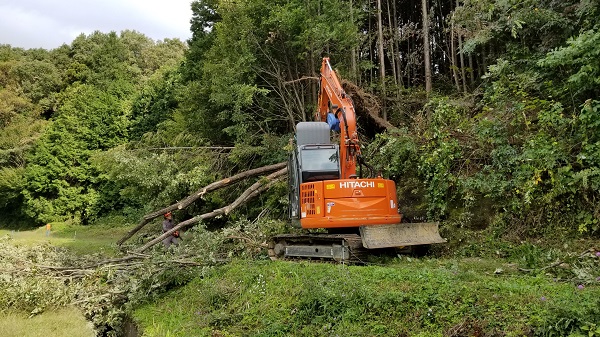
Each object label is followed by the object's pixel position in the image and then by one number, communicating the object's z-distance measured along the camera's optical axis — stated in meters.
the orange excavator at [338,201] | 8.28
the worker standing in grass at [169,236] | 12.56
